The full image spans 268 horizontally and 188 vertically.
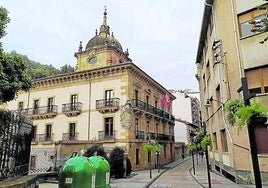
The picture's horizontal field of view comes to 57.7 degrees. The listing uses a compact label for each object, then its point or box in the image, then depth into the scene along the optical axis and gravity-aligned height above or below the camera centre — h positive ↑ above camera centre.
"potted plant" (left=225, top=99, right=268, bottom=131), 6.15 +0.66
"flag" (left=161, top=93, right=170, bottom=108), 33.19 +5.48
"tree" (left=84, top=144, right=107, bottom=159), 20.80 -0.66
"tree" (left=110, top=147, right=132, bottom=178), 20.92 -1.73
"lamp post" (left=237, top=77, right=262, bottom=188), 5.81 -0.02
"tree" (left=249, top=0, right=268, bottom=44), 6.40 +3.12
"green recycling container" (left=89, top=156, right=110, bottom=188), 7.13 -0.83
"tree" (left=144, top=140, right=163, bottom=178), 23.59 -0.45
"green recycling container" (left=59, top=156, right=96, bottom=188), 5.88 -0.73
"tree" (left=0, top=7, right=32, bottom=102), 6.31 +1.97
